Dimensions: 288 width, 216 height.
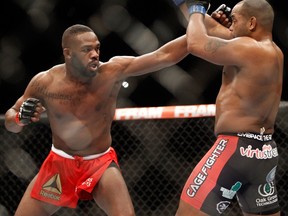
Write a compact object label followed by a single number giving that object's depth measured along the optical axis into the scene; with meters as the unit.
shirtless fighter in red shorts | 5.84
